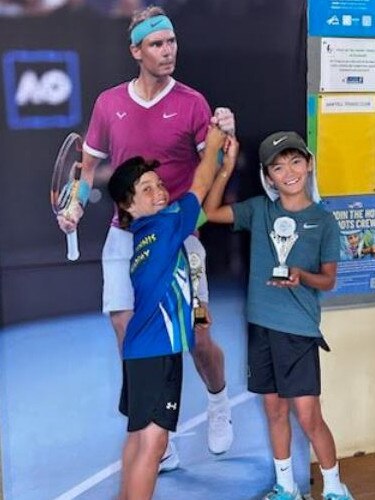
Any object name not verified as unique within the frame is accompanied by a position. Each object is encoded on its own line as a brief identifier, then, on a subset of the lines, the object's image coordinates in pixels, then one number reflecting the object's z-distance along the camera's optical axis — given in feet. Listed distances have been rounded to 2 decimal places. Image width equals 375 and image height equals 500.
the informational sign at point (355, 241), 8.41
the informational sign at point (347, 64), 8.07
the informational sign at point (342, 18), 7.92
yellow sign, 8.20
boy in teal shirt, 7.25
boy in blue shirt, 6.70
